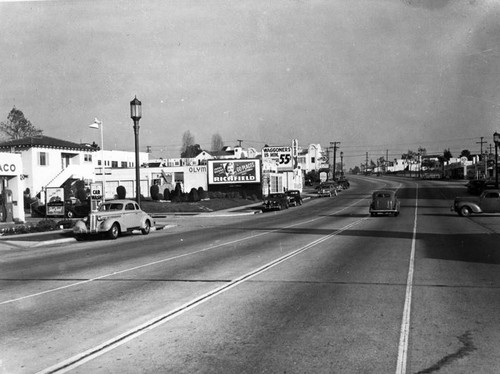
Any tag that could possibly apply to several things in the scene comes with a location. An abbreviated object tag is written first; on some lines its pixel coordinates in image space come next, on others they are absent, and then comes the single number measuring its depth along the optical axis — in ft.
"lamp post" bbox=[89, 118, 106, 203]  95.40
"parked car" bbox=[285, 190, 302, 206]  158.17
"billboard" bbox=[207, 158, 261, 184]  204.13
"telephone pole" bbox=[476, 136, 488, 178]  422.51
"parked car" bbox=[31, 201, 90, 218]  116.88
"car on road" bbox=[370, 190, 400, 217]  103.04
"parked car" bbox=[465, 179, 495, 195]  169.68
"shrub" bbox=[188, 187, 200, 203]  160.25
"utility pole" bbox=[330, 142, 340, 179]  367.33
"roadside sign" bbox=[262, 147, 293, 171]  225.15
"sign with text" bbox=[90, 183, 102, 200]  85.52
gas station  96.68
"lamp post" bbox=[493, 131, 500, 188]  146.84
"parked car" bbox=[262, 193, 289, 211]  141.38
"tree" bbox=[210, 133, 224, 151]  496.23
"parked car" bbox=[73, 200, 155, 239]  68.18
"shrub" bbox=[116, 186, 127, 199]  162.89
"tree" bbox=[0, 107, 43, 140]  247.91
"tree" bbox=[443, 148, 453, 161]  583.21
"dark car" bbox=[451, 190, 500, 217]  98.73
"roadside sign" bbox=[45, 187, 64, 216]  94.27
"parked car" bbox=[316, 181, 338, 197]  213.46
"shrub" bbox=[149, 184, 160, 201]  166.20
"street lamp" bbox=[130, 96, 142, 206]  85.71
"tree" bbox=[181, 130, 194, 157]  455.63
